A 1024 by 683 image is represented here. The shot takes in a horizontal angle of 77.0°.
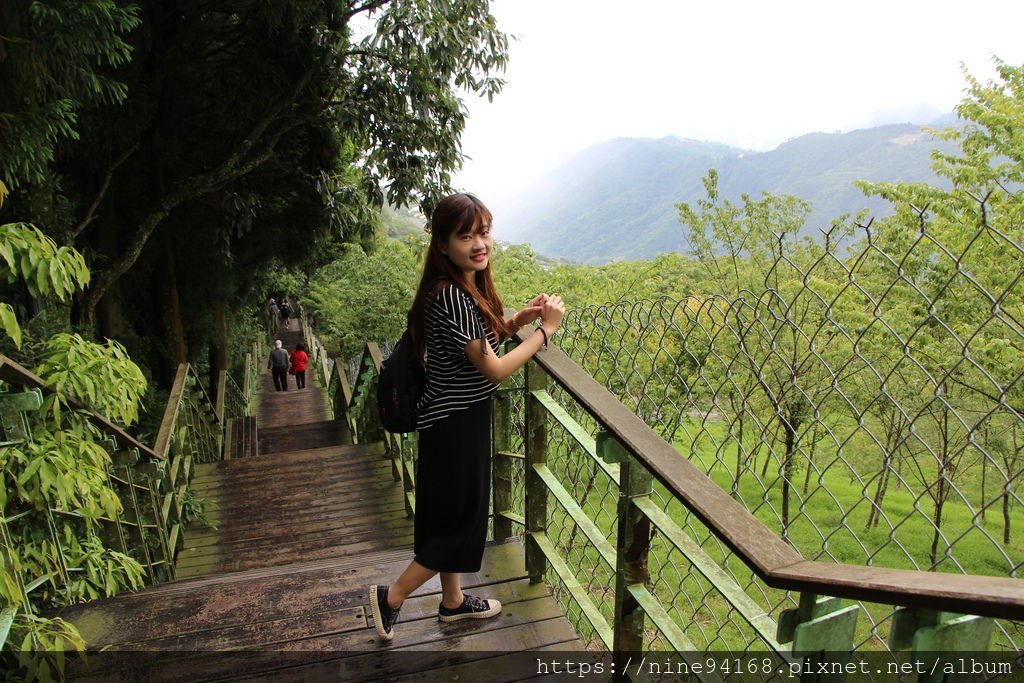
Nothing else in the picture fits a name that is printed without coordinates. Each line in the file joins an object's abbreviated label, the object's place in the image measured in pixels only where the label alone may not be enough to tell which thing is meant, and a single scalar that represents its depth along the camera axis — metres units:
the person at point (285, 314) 35.00
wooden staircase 2.26
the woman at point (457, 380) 2.06
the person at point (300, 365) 17.28
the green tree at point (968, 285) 6.23
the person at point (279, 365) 16.55
